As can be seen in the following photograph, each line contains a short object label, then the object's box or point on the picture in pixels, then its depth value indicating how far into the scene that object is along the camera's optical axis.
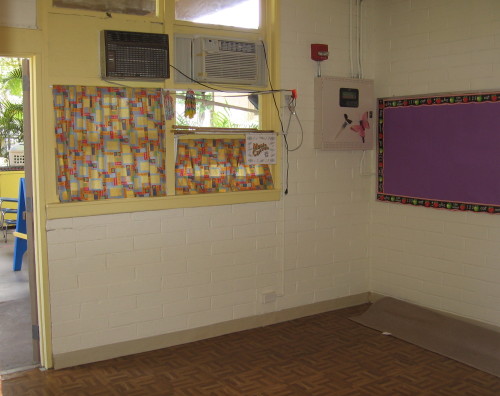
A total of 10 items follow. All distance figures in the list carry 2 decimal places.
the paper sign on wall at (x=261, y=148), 4.85
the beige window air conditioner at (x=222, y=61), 4.52
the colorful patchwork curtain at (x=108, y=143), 4.12
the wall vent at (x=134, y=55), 4.10
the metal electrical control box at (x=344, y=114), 5.18
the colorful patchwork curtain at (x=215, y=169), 4.64
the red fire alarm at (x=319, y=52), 5.06
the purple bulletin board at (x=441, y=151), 4.62
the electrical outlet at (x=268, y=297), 5.00
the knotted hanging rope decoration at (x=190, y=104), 4.54
